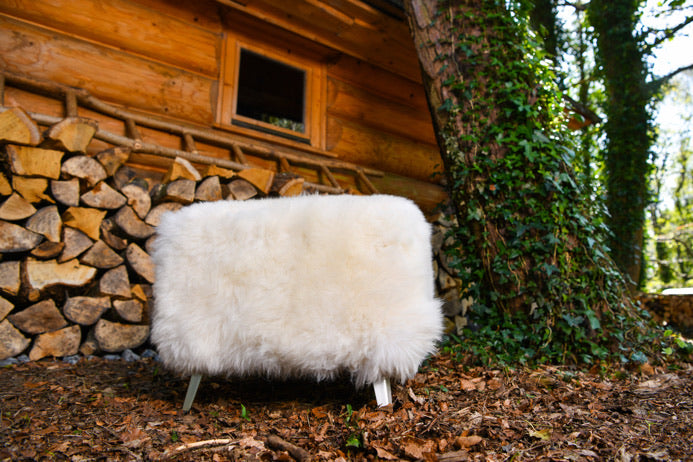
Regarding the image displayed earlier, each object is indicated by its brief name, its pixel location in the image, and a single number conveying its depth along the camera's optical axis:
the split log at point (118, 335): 2.43
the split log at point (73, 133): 2.25
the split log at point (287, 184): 2.91
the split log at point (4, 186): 2.14
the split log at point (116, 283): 2.44
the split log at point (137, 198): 2.55
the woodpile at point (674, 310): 4.13
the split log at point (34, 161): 2.15
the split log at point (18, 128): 2.10
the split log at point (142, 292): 2.55
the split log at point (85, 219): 2.33
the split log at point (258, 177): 2.85
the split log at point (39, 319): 2.21
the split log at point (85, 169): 2.32
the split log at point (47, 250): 2.22
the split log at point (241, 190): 2.79
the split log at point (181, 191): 2.57
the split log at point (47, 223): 2.21
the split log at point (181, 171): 2.61
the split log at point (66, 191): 2.29
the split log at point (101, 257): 2.40
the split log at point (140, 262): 2.56
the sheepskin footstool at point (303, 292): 1.40
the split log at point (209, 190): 2.67
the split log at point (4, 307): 2.14
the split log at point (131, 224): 2.51
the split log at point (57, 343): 2.24
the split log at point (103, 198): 2.40
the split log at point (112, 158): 2.44
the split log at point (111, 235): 2.49
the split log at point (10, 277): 2.14
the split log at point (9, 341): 2.14
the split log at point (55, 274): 2.21
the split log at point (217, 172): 2.73
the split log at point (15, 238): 2.13
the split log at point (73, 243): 2.31
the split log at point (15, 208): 2.13
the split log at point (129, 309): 2.47
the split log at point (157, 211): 2.60
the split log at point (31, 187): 2.17
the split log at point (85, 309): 2.34
